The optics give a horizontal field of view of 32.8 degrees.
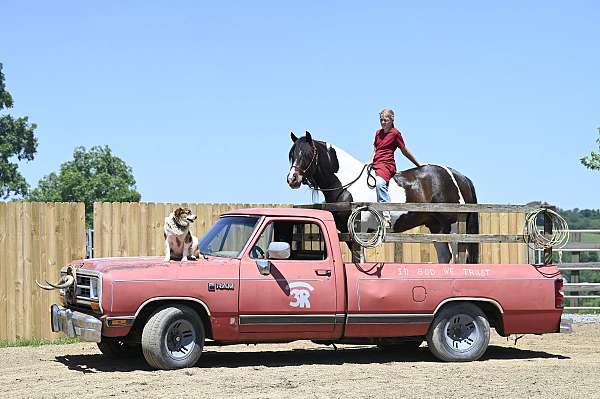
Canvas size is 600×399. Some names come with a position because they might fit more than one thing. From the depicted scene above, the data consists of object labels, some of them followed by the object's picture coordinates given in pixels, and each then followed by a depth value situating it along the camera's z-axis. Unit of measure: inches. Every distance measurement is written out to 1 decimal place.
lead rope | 535.2
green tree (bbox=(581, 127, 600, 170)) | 1236.5
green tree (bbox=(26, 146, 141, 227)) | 2610.7
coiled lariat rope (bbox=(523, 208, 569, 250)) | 513.3
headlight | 434.6
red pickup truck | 431.5
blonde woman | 532.4
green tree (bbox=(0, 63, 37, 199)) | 2132.1
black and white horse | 526.6
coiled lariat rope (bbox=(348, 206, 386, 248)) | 475.2
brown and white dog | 452.4
